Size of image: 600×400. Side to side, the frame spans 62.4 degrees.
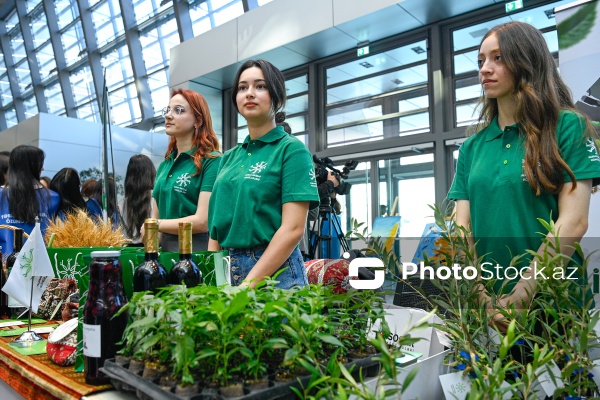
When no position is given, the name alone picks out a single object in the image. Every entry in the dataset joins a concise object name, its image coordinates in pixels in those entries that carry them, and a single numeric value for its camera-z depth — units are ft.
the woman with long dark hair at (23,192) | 8.32
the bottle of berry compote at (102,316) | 2.48
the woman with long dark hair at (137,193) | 8.50
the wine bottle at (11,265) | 4.73
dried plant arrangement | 4.55
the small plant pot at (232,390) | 1.80
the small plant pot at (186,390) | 1.81
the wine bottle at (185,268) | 3.04
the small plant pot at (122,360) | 2.22
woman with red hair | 5.44
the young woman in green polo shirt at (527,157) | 3.33
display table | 2.43
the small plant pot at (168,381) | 1.90
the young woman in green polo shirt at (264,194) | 4.02
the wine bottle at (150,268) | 2.88
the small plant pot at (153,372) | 2.02
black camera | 12.85
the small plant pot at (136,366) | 2.10
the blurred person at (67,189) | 8.95
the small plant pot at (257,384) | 1.86
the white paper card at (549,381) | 1.83
